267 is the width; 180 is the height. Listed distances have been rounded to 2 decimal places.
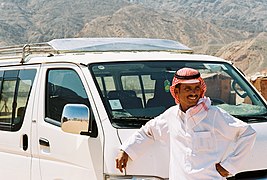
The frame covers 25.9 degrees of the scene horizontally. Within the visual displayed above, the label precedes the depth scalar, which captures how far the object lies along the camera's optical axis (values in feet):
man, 11.93
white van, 13.83
